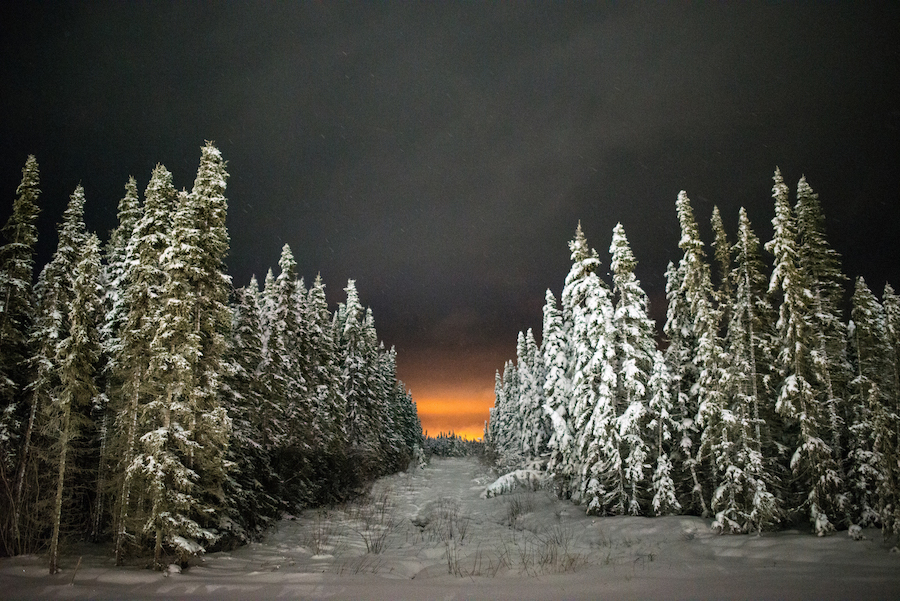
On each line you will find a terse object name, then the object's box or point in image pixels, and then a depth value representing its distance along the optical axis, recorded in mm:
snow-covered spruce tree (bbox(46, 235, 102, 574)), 15148
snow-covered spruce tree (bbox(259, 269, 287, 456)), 28820
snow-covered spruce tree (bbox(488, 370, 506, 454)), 84256
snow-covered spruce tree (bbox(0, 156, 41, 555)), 21875
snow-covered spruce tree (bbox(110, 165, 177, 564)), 16219
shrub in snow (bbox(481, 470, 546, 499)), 38500
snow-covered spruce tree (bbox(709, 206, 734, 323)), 26141
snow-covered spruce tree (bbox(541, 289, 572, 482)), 34312
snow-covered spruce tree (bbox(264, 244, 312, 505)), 30781
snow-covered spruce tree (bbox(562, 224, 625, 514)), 26891
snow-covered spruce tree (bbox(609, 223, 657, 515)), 25969
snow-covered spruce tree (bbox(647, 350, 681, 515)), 24859
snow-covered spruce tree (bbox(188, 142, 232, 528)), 16969
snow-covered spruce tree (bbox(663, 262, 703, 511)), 26062
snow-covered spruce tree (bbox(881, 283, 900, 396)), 30617
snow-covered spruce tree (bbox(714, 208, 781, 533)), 21047
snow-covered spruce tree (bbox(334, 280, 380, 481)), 48312
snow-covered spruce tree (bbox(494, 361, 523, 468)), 53391
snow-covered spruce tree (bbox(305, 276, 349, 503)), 35312
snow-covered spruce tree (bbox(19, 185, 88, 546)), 19484
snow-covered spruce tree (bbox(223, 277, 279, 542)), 21844
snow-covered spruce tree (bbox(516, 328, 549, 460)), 45406
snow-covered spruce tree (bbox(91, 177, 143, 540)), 21062
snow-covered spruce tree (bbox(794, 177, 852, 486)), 23128
